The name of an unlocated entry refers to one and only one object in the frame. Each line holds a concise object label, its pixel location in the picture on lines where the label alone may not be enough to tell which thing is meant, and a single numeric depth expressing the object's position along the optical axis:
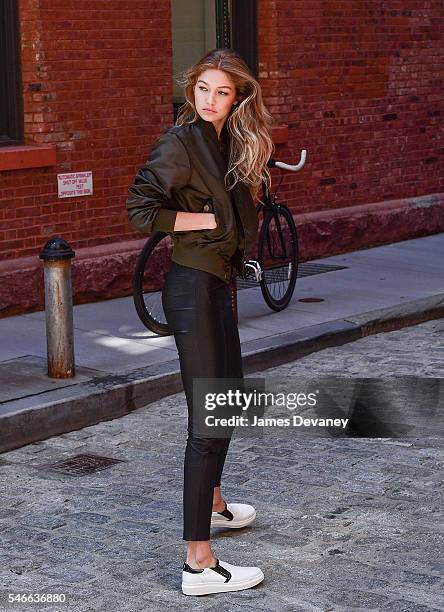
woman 4.92
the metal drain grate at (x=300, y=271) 10.47
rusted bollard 8.00
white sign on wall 10.73
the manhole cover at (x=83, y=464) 6.78
